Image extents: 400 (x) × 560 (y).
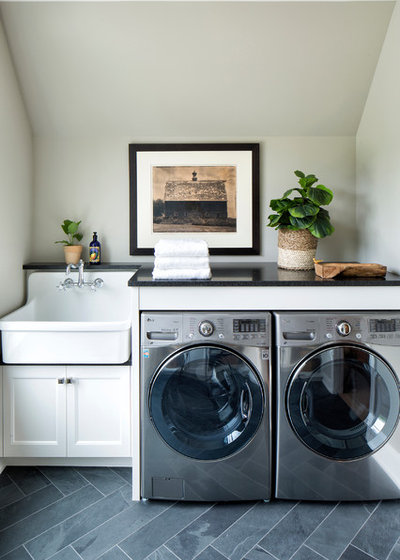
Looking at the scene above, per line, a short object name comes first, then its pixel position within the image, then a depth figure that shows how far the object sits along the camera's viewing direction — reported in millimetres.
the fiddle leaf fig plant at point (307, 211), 2104
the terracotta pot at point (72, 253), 2545
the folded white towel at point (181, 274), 1825
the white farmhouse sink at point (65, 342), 1946
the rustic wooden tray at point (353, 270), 1882
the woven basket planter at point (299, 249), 2199
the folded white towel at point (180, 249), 1831
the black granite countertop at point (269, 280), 1773
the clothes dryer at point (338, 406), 1761
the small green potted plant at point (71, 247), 2537
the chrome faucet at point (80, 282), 2369
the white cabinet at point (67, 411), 2002
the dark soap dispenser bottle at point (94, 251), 2574
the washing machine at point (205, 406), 1754
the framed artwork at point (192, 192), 2615
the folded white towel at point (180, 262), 1832
